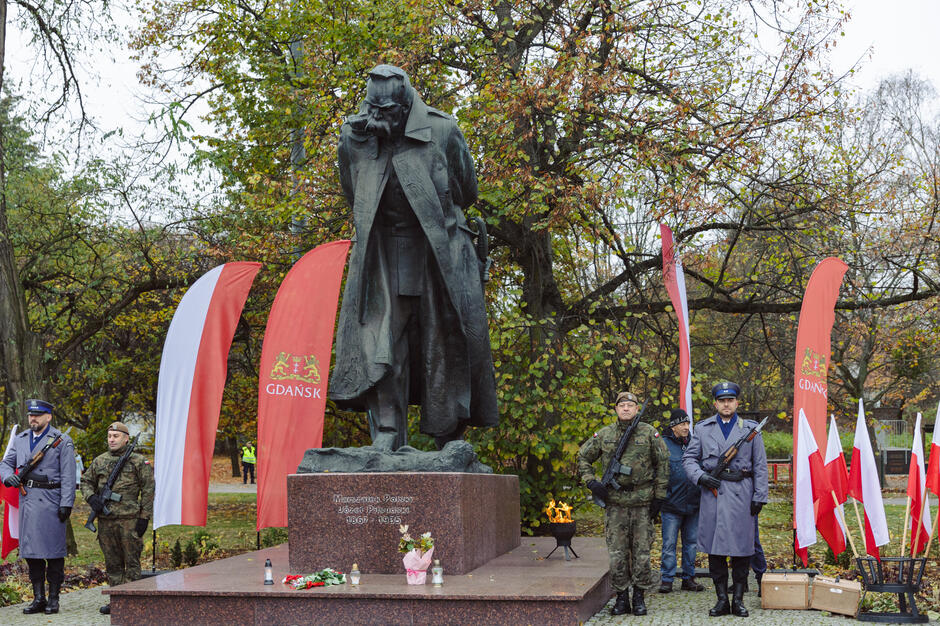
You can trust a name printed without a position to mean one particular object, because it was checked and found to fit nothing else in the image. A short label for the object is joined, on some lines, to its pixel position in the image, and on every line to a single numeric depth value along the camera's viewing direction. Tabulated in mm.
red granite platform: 5262
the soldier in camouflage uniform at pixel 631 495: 6773
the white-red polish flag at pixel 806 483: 7742
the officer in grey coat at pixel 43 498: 7891
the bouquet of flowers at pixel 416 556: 5613
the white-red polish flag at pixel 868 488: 7348
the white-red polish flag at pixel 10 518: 8406
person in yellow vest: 29695
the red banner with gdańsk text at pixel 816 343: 8844
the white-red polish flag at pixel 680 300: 9594
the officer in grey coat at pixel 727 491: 6660
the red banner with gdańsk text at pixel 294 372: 9477
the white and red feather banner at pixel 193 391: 8789
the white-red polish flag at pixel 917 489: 7074
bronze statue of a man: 6719
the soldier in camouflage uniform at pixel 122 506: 8227
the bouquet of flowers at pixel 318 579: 5574
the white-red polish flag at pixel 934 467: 7043
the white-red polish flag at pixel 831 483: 7828
